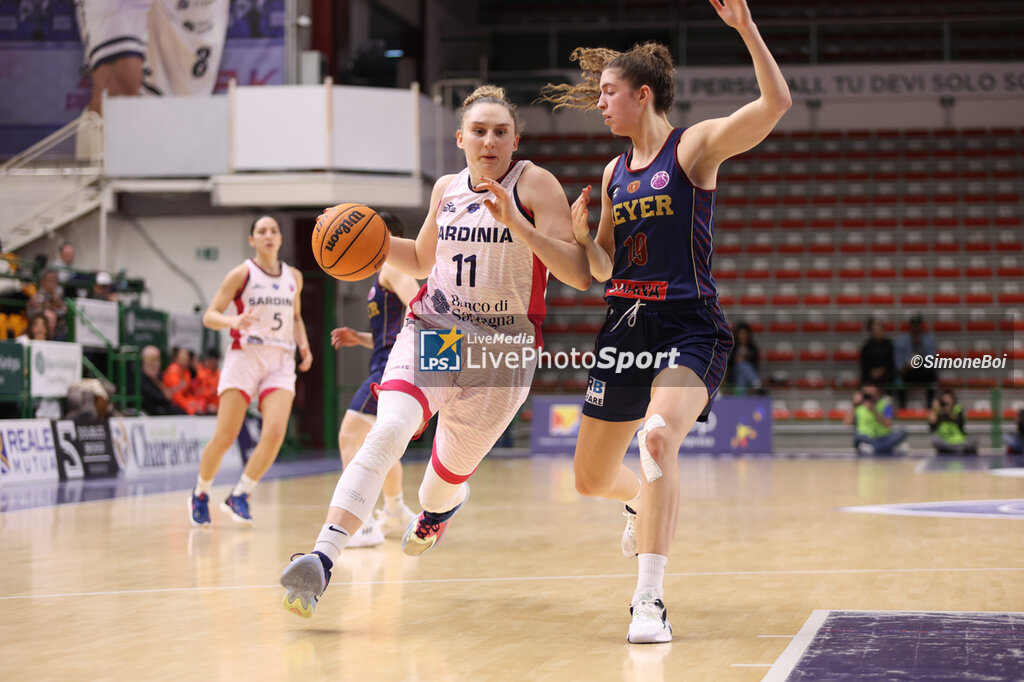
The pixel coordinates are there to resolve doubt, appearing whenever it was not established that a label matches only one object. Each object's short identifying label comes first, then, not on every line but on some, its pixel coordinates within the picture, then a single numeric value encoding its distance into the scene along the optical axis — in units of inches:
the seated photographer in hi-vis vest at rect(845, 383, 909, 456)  669.9
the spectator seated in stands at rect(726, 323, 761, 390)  713.0
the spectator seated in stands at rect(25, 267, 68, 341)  528.7
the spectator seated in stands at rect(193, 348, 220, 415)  607.5
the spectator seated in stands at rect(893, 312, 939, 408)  705.6
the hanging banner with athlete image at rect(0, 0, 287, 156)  732.0
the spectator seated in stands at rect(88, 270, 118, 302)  599.8
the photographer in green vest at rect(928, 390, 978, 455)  665.0
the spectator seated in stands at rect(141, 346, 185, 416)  565.6
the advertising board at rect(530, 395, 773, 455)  694.5
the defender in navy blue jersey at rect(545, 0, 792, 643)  157.2
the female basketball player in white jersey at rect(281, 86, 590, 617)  170.4
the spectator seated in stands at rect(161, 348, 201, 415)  590.6
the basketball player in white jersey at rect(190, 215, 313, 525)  299.7
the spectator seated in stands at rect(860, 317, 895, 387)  700.0
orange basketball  174.4
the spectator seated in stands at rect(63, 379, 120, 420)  498.9
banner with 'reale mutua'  450.3
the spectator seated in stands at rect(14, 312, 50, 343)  506.9
